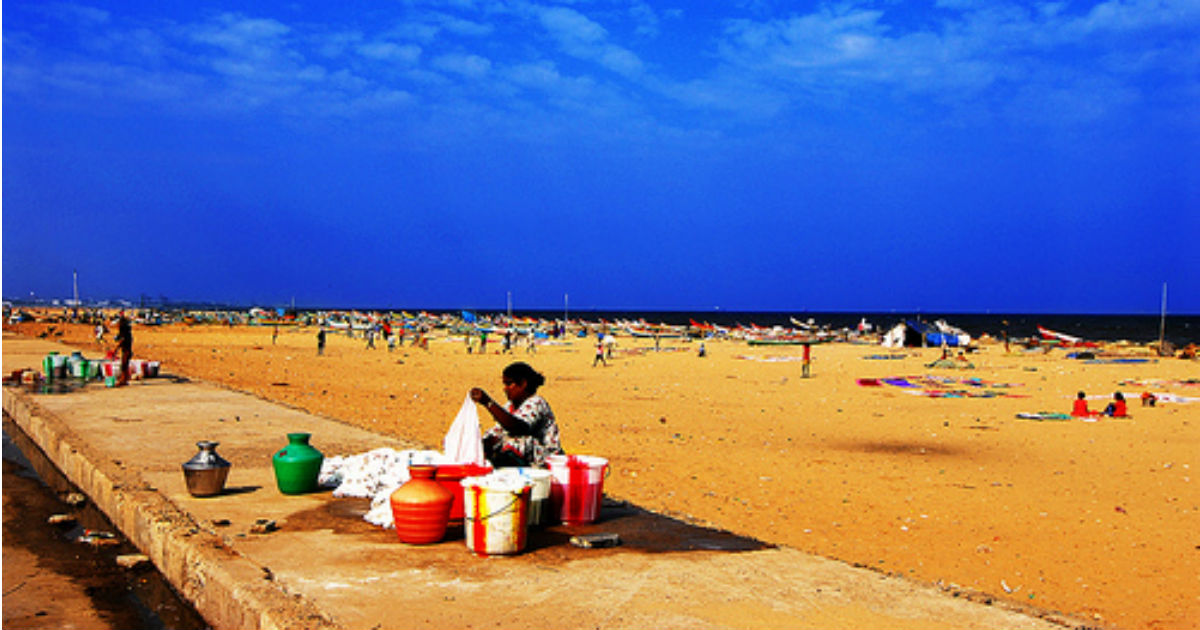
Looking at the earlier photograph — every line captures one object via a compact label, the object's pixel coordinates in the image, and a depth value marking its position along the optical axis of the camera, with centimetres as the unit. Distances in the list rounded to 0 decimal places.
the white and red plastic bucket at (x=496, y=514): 510
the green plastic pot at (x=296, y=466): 678
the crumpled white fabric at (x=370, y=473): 685
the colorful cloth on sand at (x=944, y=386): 2027
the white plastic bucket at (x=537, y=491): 556
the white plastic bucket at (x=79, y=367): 1628
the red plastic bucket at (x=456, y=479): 558
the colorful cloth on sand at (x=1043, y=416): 1564
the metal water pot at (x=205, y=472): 661
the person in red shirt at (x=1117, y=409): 1570
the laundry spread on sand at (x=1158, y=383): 2306
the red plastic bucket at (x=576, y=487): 587
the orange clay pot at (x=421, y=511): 534
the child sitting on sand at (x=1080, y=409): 1573
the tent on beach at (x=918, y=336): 4528
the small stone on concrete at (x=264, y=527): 565
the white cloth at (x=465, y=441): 584
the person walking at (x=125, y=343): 1477
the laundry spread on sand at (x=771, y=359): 3275
